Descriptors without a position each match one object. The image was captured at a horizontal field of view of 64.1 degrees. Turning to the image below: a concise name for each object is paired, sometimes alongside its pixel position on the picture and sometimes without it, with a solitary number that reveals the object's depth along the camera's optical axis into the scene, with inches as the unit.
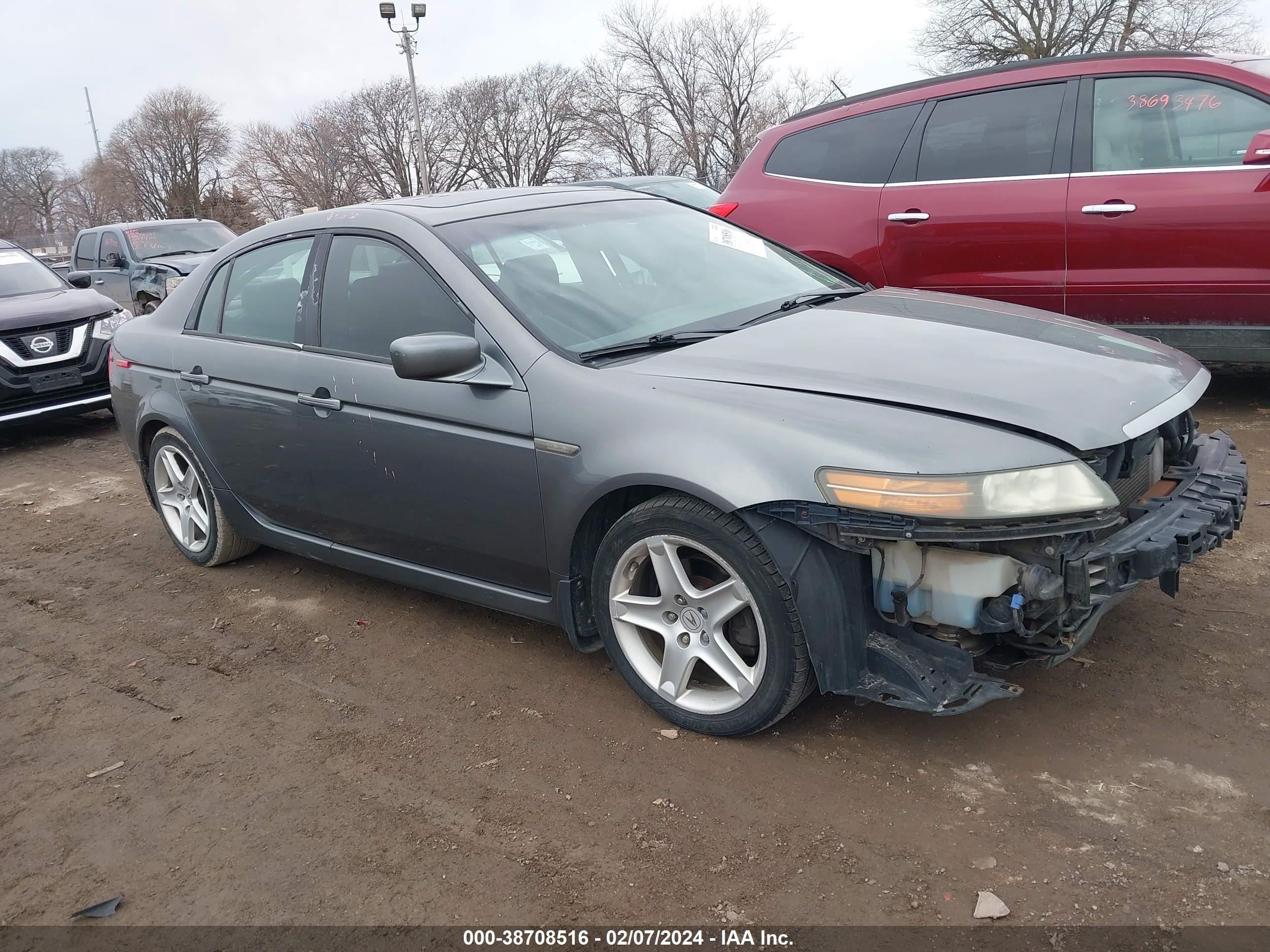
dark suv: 314.8
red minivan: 204.4
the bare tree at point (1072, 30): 1529.3
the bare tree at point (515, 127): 2183.8
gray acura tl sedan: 101.0
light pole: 979.3
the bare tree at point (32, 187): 2723.9
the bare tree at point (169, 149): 2412.6
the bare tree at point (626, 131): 2015.3
